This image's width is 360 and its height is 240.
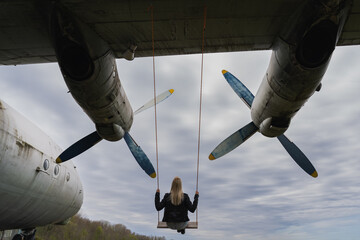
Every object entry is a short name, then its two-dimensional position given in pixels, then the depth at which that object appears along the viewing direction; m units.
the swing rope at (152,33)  5.64
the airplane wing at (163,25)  5.49
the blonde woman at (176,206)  6.98
